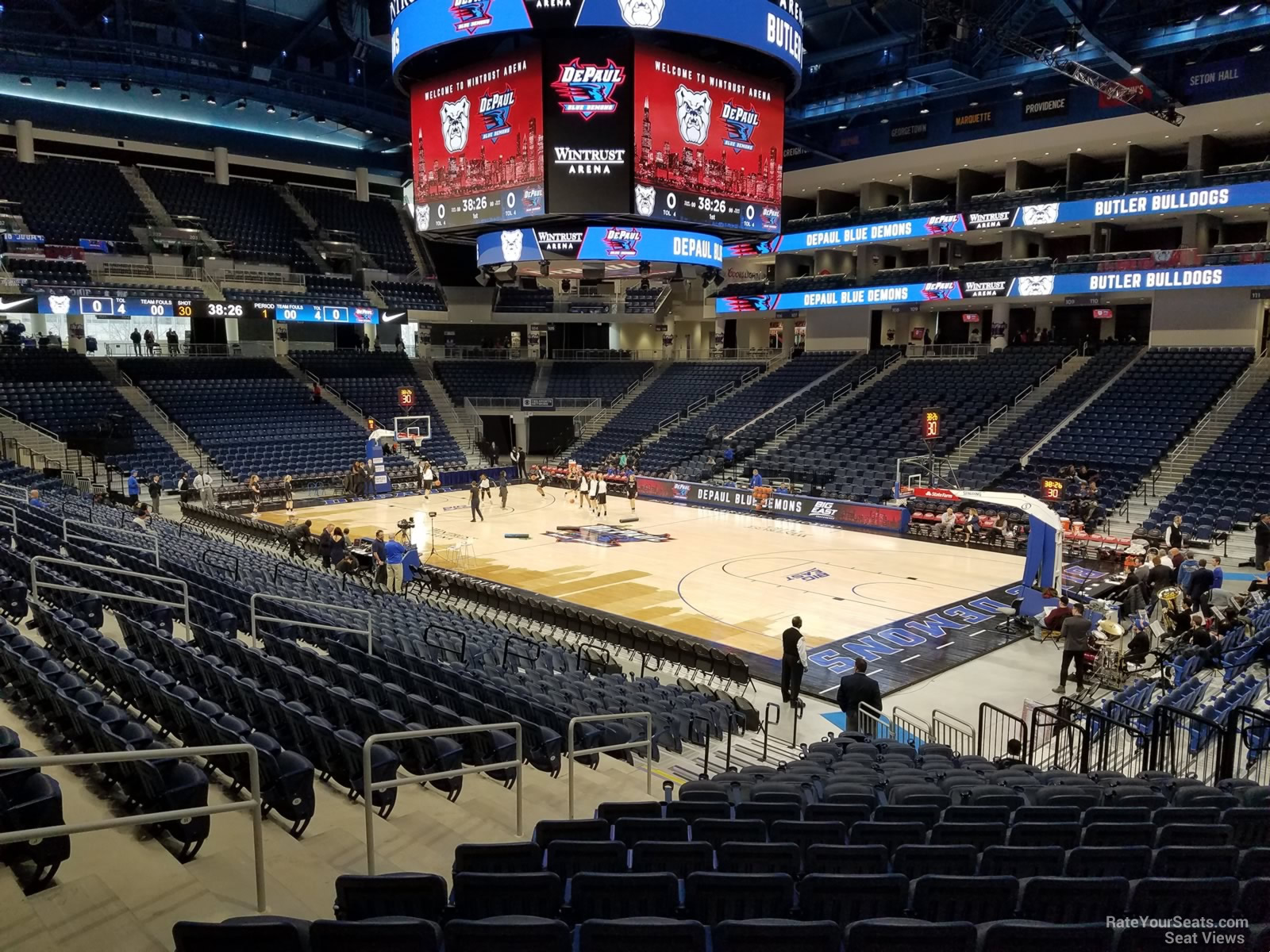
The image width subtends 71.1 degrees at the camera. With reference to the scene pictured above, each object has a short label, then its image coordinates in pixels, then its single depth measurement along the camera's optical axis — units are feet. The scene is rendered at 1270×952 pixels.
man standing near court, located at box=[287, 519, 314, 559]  71.67
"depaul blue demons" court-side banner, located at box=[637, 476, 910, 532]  87.25
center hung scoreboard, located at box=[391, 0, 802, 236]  60.34
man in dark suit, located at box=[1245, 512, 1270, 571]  64.44
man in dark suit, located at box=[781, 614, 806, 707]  41.01
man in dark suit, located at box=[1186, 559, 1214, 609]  50.70
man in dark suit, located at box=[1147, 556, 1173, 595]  52.29
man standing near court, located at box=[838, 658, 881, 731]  36.86
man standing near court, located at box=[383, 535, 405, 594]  62.75
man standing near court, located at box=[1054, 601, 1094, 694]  43.27
